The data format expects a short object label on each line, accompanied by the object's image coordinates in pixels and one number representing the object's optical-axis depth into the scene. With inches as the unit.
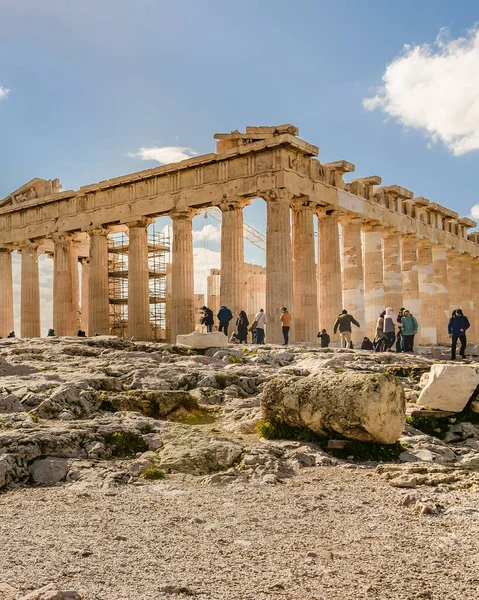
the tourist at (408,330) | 860.0
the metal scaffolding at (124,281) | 1478.8
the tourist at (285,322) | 925.2
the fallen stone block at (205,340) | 735.7
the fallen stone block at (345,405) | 366.0
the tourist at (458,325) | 708.7
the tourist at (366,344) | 959.6
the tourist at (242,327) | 956.6
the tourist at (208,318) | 948.0
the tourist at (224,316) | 955.3
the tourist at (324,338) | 960.8
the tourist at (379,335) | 908.6
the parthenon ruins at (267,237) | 1006.4
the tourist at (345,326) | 896.9
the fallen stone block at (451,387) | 435.5
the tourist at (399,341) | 914.2
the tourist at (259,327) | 947.3
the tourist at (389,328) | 868.0
